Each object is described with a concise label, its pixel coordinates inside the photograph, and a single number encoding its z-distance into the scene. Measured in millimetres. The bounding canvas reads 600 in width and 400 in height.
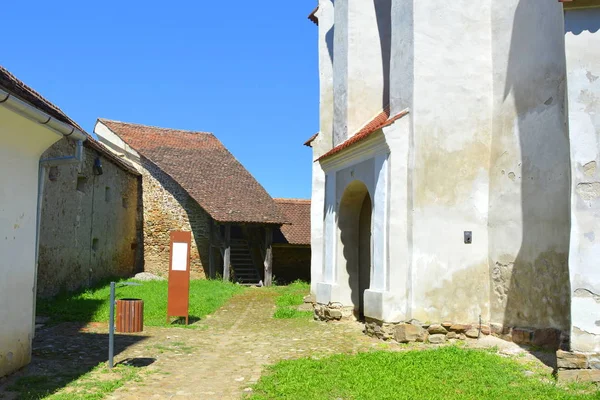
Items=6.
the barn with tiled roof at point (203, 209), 24281
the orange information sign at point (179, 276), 12438
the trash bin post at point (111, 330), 7612
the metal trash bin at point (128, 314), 9039
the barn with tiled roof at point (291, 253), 26547
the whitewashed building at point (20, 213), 6867
